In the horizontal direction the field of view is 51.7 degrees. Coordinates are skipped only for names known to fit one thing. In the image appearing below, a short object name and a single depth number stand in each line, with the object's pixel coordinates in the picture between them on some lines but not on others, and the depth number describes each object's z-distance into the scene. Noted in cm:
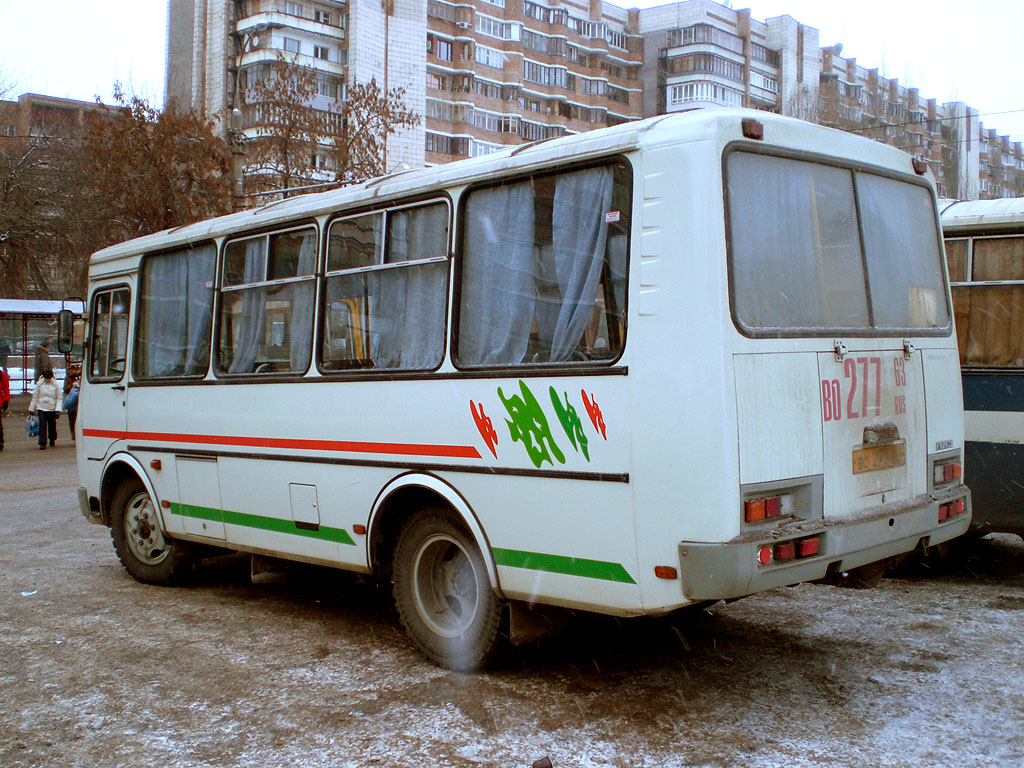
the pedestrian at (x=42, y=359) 2237
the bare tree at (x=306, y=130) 2588
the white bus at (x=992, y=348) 743
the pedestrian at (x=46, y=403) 2053
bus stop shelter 3033
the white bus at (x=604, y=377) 460
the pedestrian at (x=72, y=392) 2147
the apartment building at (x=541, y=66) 5884
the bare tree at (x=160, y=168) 2633
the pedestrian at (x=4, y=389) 2069
